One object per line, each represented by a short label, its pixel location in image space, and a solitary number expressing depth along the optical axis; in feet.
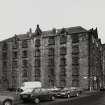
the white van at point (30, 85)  119.97
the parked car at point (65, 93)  101.99
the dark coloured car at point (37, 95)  76.48
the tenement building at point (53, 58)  177.88
